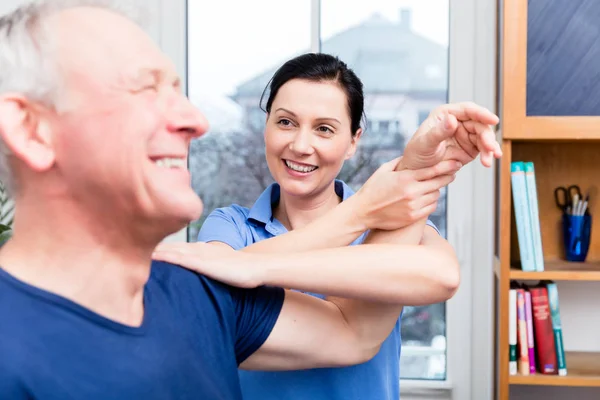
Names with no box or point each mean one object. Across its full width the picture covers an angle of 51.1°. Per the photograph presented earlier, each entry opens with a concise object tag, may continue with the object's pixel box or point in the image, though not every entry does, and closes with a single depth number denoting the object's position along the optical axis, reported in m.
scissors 2.51
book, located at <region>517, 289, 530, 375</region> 2.31
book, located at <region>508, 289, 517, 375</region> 2.30
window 2.80
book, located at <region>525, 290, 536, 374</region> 2.31
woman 1.42
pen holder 2.42
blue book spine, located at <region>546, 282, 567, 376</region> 2.30
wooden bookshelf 2.23
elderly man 0.67
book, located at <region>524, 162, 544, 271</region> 2.29
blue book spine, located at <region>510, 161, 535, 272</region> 2.28
